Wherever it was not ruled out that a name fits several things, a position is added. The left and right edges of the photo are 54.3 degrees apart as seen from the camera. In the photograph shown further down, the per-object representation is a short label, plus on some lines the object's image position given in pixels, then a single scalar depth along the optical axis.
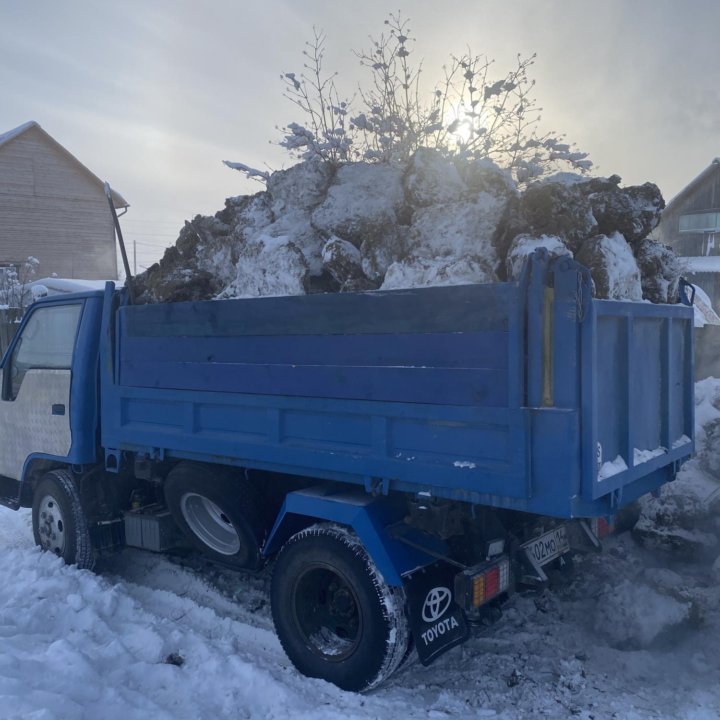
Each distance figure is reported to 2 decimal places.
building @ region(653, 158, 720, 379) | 27.53
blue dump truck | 3.05
